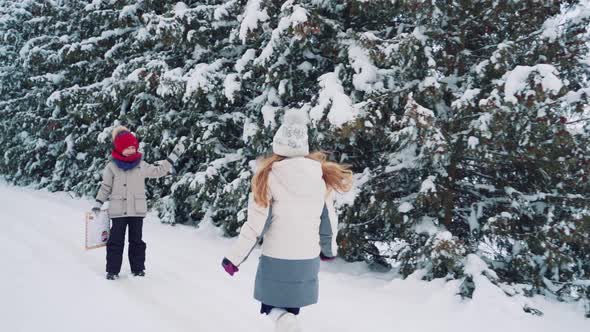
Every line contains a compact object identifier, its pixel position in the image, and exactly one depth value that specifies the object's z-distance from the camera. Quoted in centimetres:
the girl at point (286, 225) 308
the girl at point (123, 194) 542
